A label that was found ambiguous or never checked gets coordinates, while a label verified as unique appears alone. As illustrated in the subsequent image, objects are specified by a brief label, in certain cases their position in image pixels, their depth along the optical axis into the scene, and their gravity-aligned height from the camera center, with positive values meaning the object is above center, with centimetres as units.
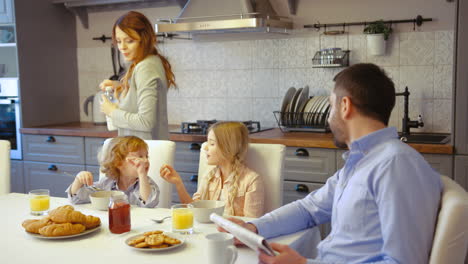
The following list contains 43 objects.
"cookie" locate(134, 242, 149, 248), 142 -41
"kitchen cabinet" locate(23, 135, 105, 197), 365 -47
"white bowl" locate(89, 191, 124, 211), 187 -38
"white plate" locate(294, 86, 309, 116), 332 -8
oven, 390 -15
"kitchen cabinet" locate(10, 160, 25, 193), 394 -61
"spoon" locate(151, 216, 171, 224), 171 -42
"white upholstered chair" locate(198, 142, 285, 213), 207 -30
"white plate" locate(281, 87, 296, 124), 336 -7
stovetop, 344 -24
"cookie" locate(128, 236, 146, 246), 144 -41
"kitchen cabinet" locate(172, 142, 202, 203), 327 -44
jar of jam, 157 -37
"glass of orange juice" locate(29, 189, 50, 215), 182 -38
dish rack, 326 -20
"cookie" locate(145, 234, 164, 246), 142 -40
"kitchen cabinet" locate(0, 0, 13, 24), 385 +61
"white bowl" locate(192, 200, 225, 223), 167 -37
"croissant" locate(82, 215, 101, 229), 158 -39
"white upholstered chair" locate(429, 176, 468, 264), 116 -33
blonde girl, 204 -34
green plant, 321 +36
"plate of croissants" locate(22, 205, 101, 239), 152 -39
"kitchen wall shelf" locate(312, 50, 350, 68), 335 +19
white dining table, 136 -43
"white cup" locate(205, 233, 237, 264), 125 -38
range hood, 322 +47
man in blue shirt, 118 -25
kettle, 410 -16
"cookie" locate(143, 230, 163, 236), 149 -40
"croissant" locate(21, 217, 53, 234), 155 -39
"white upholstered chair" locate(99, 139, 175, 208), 223 -30
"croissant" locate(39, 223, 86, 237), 151 -39
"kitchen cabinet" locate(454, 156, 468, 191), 265 -42
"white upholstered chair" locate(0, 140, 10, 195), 243 -34
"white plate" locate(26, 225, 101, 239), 151 -41
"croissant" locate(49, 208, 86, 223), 156 -37
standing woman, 242 +4
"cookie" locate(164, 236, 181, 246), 143 -40
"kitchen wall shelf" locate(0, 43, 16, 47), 388 +37
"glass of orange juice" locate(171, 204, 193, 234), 157 -38
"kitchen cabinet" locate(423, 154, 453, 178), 268 -38
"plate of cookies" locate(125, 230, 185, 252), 142 -41
